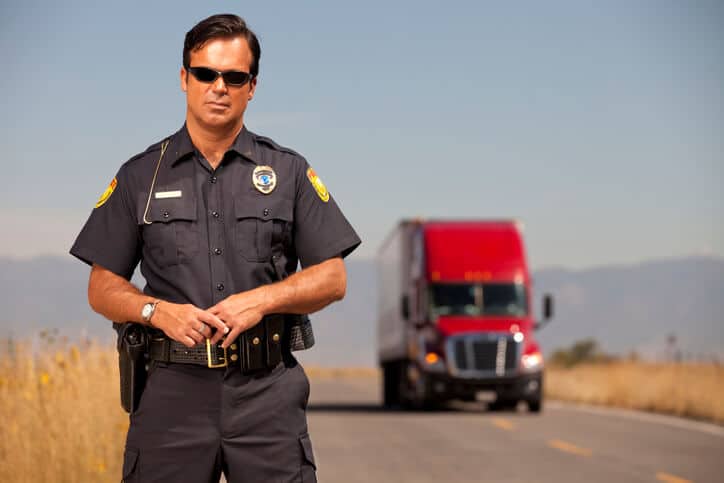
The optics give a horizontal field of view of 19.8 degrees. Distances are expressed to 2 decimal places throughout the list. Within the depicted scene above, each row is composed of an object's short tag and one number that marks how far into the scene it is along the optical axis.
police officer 5.95
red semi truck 37.70
